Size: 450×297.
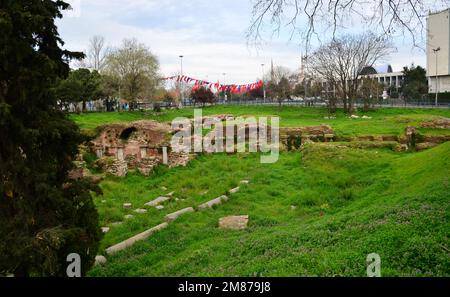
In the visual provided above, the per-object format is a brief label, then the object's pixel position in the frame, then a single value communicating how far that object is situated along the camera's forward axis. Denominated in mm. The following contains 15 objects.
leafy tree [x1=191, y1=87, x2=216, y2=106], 50875
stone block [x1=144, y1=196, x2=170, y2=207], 12398
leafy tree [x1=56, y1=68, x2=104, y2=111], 37656
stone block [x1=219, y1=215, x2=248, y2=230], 9484
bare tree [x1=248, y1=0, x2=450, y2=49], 5110
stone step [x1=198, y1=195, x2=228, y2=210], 11281
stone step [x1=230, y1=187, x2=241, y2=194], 12820
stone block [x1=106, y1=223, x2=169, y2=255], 8570
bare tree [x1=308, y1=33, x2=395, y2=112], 37594
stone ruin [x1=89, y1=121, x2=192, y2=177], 17047
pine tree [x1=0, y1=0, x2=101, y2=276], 5699
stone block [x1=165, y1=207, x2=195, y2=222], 10445
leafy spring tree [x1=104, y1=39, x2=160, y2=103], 40375
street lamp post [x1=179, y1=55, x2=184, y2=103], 73000
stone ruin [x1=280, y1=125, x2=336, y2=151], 21094
